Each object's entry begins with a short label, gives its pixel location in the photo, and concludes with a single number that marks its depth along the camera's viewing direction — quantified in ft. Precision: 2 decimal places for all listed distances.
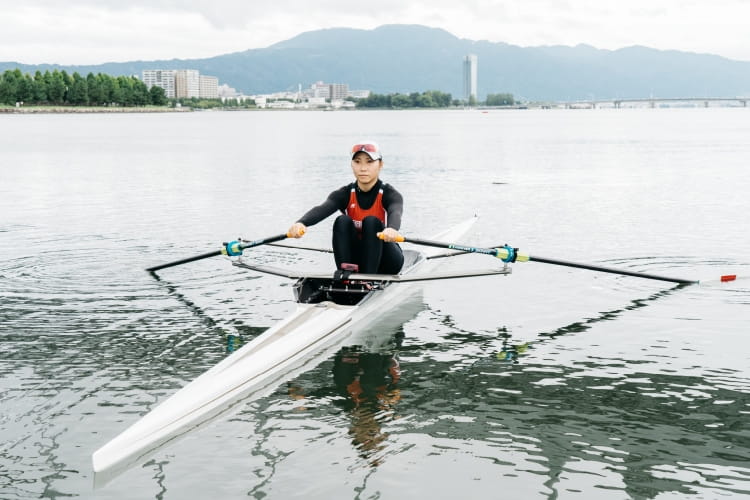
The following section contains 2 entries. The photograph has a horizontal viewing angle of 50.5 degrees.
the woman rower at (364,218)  40.29
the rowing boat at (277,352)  26.37
